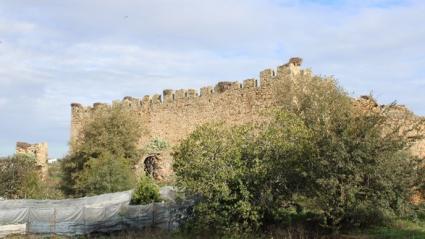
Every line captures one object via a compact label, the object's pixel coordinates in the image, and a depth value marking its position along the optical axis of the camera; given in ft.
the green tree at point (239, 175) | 52.85
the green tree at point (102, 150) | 89.30
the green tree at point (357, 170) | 49.03
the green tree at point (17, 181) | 97.14
